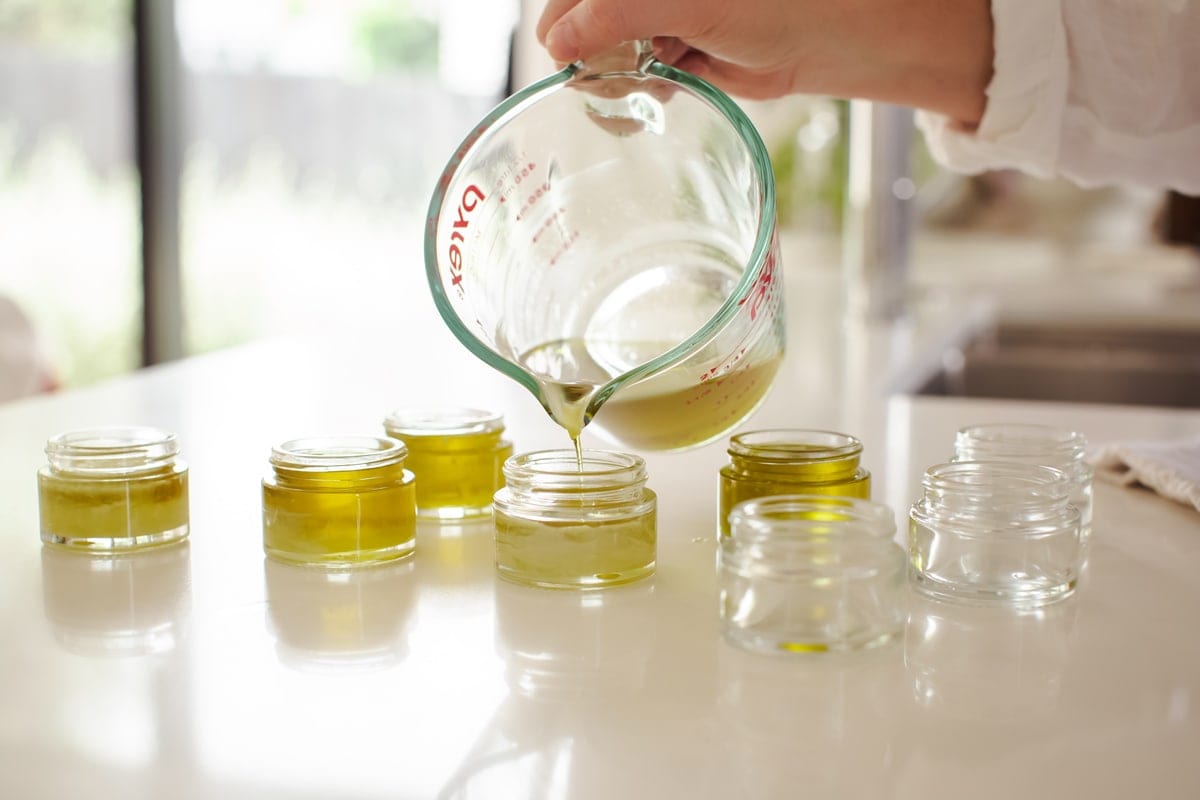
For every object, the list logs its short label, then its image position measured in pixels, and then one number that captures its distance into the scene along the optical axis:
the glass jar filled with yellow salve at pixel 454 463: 0.94
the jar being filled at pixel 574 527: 0.78
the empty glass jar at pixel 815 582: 0.66
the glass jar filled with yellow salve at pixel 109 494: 0.85
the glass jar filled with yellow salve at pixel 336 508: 0.82
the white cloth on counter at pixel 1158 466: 1.01
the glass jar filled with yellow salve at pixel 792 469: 0.84
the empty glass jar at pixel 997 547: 0.76
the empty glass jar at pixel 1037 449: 0.91
